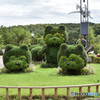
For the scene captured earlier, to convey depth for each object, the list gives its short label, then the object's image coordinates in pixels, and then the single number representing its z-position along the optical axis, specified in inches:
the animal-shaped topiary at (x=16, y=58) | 549.3
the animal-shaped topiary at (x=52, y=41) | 692.7
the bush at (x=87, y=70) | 523.2
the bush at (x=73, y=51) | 514.6
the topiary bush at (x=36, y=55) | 932.0
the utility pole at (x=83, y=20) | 1139.9
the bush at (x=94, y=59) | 951.6
